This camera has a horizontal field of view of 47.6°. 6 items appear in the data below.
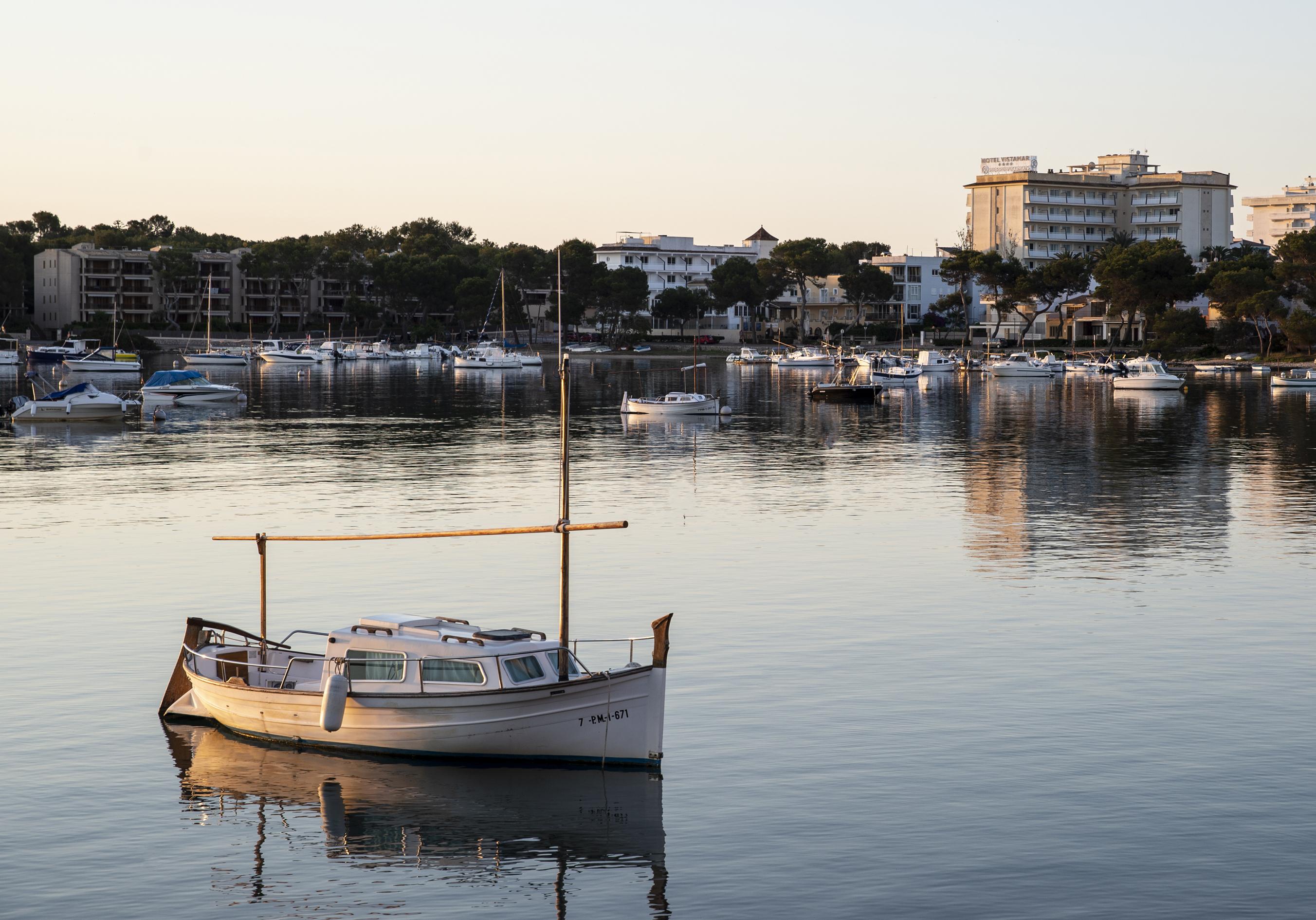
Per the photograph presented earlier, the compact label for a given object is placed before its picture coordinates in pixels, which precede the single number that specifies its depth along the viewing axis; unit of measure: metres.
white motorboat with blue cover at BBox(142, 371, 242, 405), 152.25
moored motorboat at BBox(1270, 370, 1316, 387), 183.62
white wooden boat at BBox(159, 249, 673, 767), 30.28
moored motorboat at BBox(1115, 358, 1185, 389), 180.50
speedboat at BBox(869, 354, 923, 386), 195.45
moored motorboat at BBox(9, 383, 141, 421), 128.50
